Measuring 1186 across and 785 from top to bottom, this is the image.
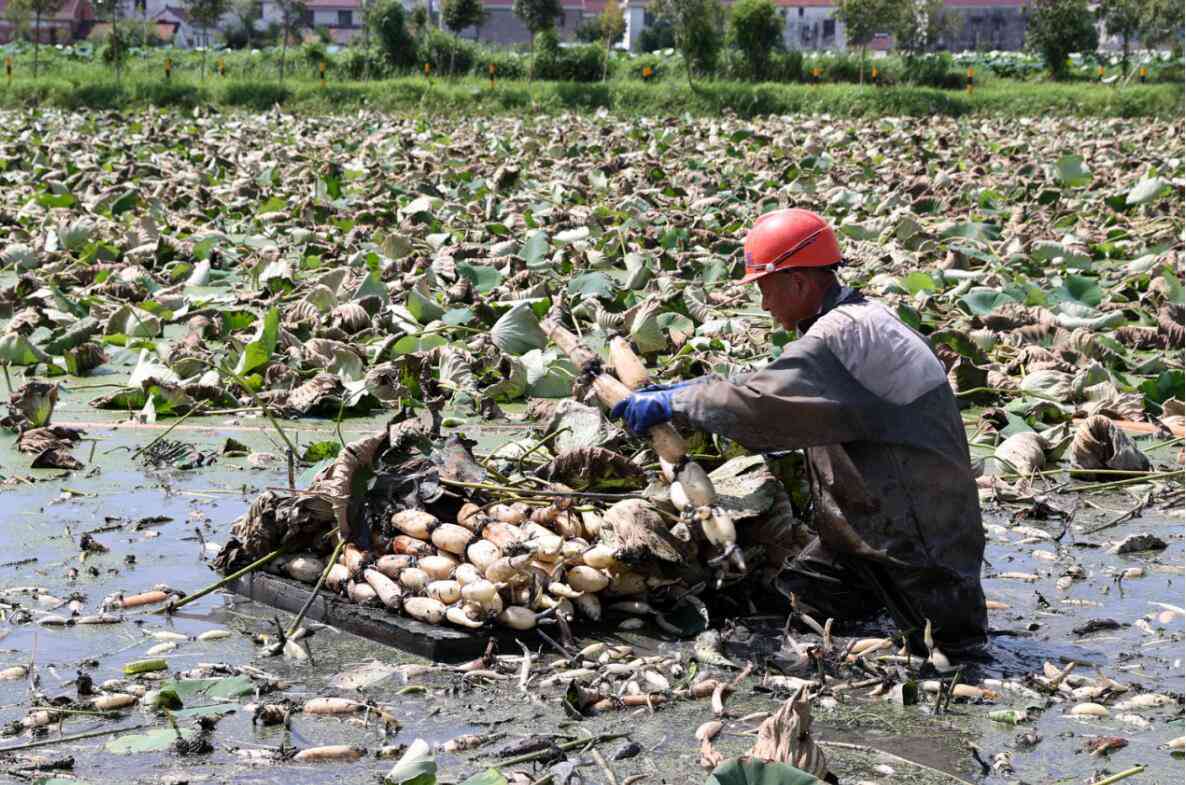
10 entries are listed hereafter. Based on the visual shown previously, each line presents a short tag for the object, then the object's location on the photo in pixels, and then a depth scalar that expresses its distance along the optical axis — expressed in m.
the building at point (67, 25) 58.91
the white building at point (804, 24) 62.81
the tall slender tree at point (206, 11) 39.44
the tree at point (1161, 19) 39.06
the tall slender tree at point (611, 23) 49.50
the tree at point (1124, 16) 39.09
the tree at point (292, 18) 35.94
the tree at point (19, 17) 39.66
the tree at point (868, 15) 37.31
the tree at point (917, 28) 38.29
